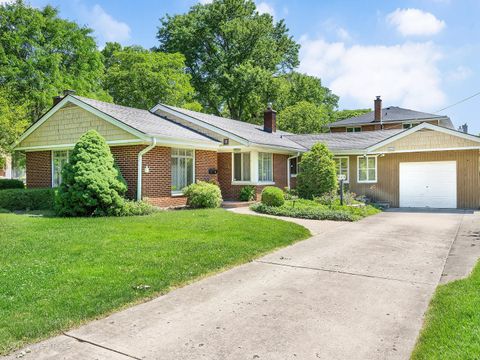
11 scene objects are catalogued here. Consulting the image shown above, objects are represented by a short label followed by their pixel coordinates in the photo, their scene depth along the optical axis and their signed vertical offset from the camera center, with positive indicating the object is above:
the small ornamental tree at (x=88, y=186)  12.63 -0.12
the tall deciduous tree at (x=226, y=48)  41.06 +14.60
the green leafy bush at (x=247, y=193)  18.02 -0.56
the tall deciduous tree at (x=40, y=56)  27.62 +9.70
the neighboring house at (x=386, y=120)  36.44 +5.79
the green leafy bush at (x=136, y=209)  13.17 -0.93
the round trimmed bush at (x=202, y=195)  15.41 -0.55
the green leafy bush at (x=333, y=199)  17.66 -0.84
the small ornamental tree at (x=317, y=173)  18.62 +0.36
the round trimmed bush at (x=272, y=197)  15.81 -0.66
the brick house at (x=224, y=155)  15.13 +1.20
